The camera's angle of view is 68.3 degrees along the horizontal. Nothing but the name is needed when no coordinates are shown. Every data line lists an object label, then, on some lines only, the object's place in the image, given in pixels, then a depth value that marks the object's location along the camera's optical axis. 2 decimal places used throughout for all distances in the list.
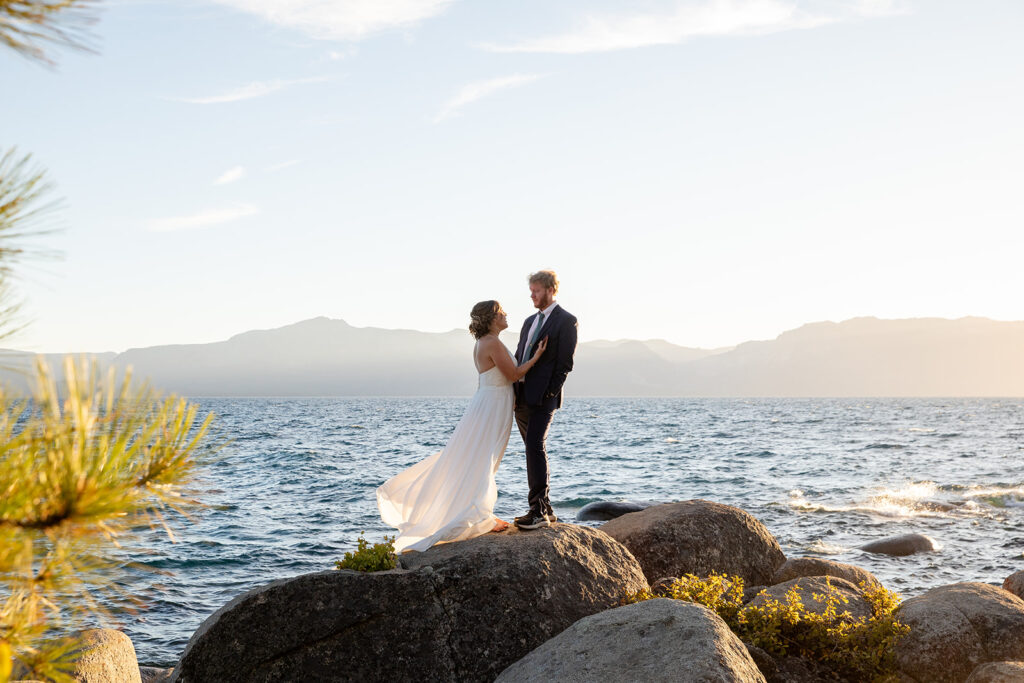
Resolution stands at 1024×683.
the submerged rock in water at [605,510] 20.69
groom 9.41
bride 9.41
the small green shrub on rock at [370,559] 8.26
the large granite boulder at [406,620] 7.55
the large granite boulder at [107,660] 9.20
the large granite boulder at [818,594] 8.66
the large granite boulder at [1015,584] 11.54
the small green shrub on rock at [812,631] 7.86
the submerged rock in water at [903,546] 17.84
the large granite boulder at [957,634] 8.34
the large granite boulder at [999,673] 7.69
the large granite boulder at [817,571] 11.77
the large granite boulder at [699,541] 11.20
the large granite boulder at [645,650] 5.83
